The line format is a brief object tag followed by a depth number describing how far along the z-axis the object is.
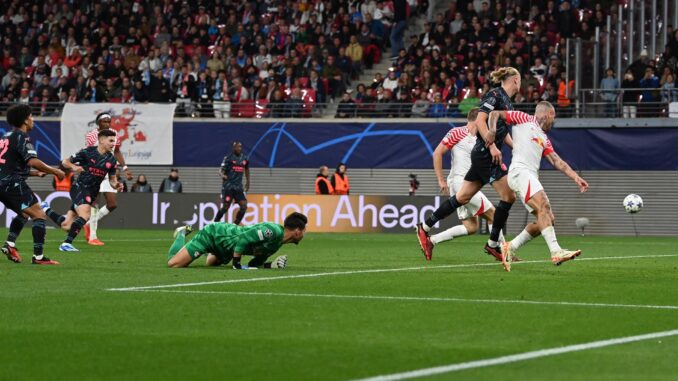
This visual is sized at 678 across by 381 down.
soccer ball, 25.73
